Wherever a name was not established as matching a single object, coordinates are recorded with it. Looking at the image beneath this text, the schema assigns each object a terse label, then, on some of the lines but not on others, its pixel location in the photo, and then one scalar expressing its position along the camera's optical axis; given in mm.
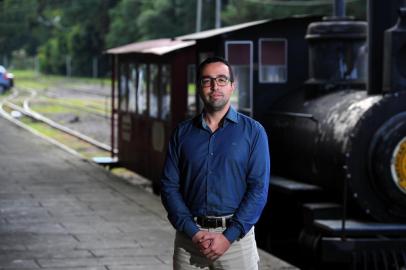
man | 5227
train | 9188
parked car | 56438
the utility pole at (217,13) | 48578
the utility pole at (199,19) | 56531
